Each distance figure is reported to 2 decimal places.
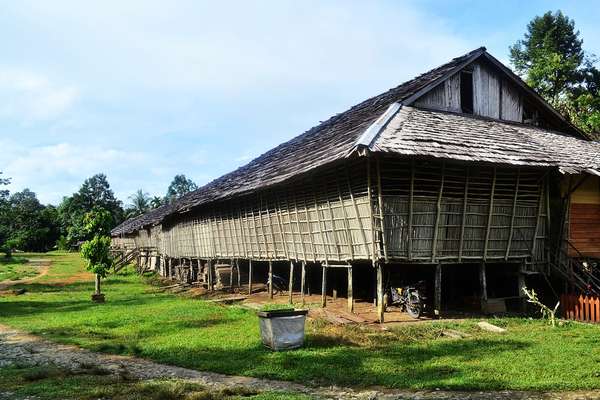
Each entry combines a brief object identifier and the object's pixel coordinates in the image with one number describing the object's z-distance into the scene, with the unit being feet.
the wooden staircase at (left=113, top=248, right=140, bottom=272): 130.72
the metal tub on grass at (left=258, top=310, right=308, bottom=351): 32.19
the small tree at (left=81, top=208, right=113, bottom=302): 68.08
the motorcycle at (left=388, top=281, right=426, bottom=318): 43.16
